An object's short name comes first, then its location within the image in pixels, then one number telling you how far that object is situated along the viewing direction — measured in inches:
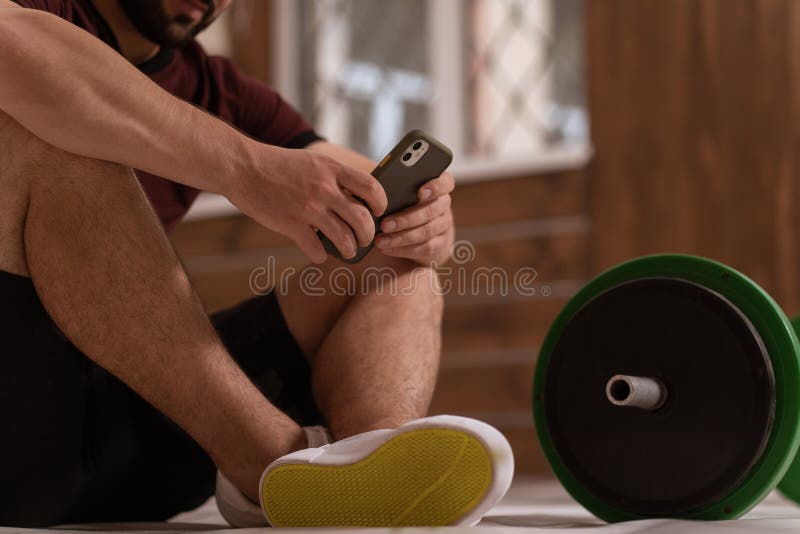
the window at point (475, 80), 307.7
